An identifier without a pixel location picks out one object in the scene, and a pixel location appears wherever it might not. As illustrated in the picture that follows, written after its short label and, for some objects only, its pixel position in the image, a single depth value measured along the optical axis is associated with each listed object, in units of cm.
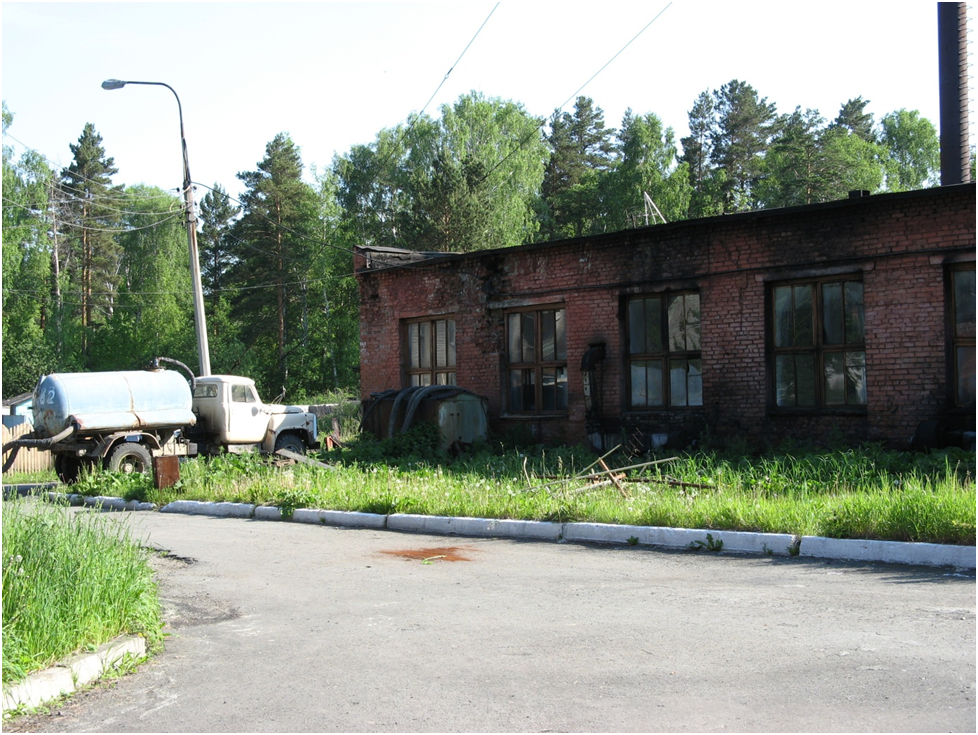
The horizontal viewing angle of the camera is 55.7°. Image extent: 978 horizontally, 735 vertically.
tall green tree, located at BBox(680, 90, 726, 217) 5469
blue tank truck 1873
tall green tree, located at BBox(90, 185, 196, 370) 5272
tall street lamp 2278
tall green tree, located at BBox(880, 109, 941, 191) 5322
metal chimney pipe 1730
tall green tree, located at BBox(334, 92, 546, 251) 4347
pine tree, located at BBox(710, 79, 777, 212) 5231
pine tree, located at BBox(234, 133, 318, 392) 5125
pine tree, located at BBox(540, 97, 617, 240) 5119
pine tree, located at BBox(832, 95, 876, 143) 5372
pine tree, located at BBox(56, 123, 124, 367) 5522
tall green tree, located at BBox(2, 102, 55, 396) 4991
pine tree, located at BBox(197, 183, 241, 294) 5909
